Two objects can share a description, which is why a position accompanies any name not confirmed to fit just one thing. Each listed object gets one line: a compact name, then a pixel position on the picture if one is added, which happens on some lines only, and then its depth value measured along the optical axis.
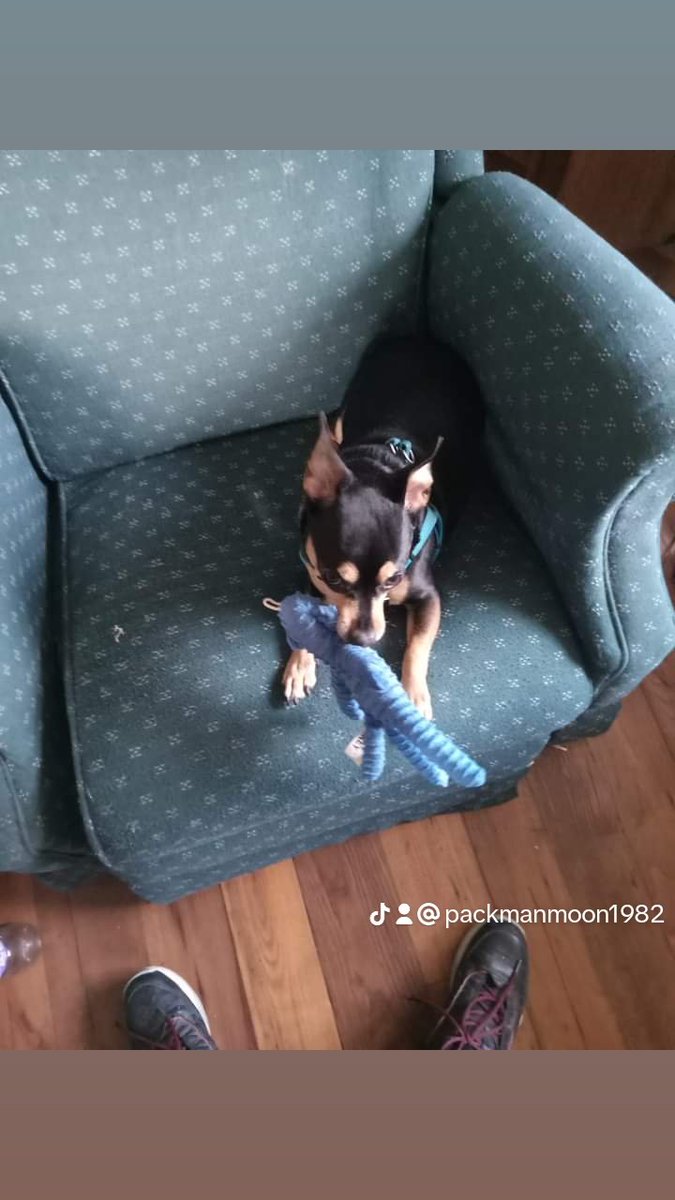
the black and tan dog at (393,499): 1.27
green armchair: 1.27
